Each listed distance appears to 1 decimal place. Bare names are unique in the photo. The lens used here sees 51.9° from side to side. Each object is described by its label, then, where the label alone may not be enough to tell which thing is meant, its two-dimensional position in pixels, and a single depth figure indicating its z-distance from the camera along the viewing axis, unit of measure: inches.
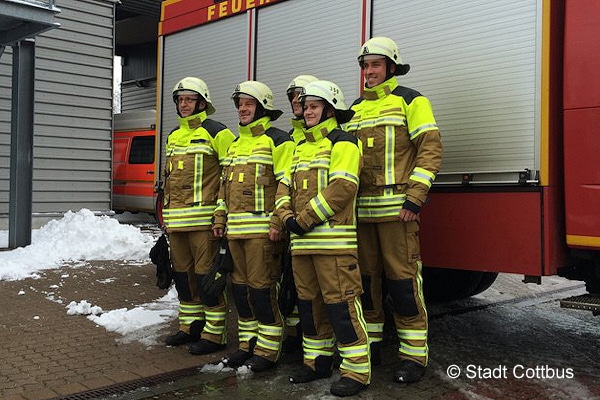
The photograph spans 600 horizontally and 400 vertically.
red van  552.4
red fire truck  155.0
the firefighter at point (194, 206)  185.2
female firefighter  149.7
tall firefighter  156.5
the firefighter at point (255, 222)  169.2
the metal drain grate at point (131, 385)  150.3
